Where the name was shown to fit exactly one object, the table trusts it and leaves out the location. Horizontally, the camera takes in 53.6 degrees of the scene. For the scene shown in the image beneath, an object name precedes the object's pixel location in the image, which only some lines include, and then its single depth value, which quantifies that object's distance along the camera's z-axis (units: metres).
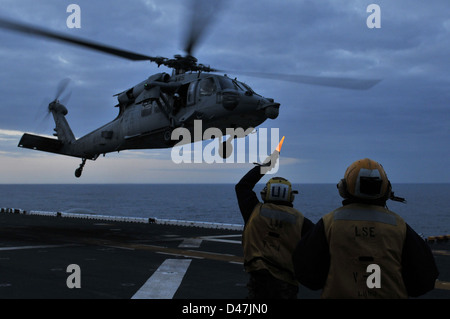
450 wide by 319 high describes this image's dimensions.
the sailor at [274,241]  4.70
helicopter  15.23
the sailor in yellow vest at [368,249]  3.12
